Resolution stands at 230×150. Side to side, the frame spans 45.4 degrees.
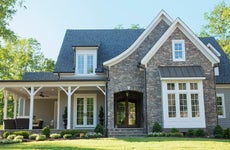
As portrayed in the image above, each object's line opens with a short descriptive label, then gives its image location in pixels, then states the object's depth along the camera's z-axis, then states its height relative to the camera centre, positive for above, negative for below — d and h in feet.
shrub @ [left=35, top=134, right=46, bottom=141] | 48.48 -5.00
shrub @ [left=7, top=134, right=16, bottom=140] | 48.48 -4.81
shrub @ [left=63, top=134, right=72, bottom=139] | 50.49 -4.99
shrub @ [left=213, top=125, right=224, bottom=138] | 49.87 -4.35
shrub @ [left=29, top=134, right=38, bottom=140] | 50.42 -5.12
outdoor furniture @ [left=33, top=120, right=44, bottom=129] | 62.75 -3.67
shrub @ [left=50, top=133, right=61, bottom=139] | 51.12 -5.02
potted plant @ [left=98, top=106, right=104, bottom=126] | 61.93 -1.88
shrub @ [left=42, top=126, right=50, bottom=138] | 52.06 -4.35
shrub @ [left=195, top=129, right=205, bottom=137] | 50.29 -4.50
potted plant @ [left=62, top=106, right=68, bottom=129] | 61.82 -1.85
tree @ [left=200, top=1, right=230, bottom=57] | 110.83 +34.76
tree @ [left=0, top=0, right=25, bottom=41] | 54.25 +18.45
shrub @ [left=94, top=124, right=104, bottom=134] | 53.83 -3.99
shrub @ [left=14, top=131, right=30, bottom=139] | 50.57 -4.50
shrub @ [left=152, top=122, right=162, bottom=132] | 51.72 -3.66
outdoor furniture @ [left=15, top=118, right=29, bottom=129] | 58.23 -2.96
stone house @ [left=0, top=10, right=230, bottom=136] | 53.42 +5.32
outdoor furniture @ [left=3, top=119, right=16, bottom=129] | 58.08 -3.15
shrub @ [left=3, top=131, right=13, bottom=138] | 51.69 -4.68
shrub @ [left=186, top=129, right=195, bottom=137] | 50.64 -4.52
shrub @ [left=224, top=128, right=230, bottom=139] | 49.01 -4.44
